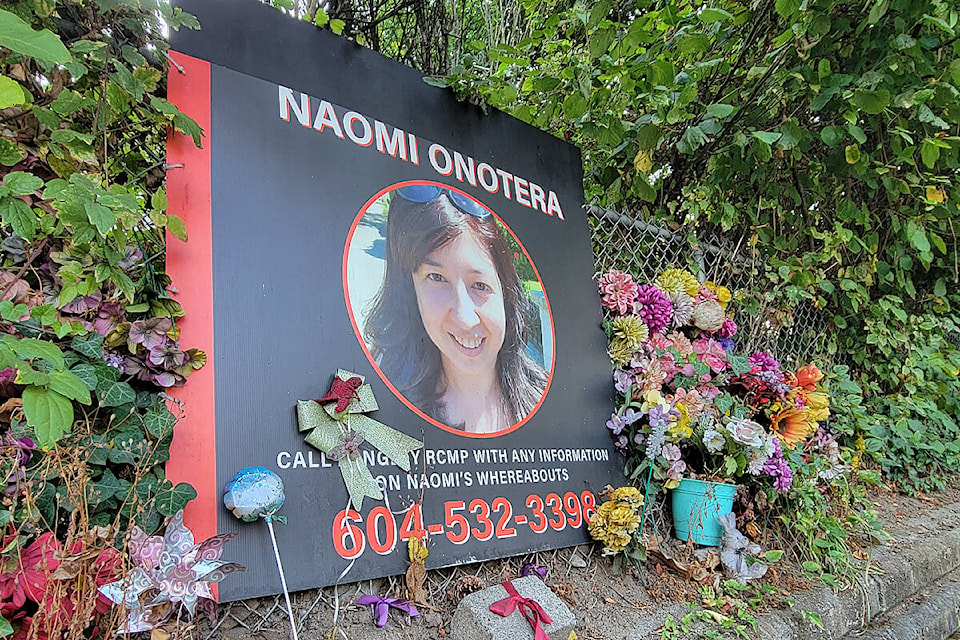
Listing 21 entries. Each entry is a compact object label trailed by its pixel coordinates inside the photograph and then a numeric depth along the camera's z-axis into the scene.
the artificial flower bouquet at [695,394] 1.86
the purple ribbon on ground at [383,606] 1.15
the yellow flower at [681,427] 1.83
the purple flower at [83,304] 0.99
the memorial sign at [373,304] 1.13
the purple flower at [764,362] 2.22
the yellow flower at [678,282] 2.21
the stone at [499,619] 1.16
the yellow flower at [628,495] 1.69
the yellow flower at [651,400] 1.87
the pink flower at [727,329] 2.30
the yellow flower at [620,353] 1.98
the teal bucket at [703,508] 1.83
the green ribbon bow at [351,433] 1.19
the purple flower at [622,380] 1.93
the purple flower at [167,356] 1.02
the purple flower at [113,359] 0.99
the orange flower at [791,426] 2.09
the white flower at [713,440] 1.88
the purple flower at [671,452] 1.81
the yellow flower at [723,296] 2.34
